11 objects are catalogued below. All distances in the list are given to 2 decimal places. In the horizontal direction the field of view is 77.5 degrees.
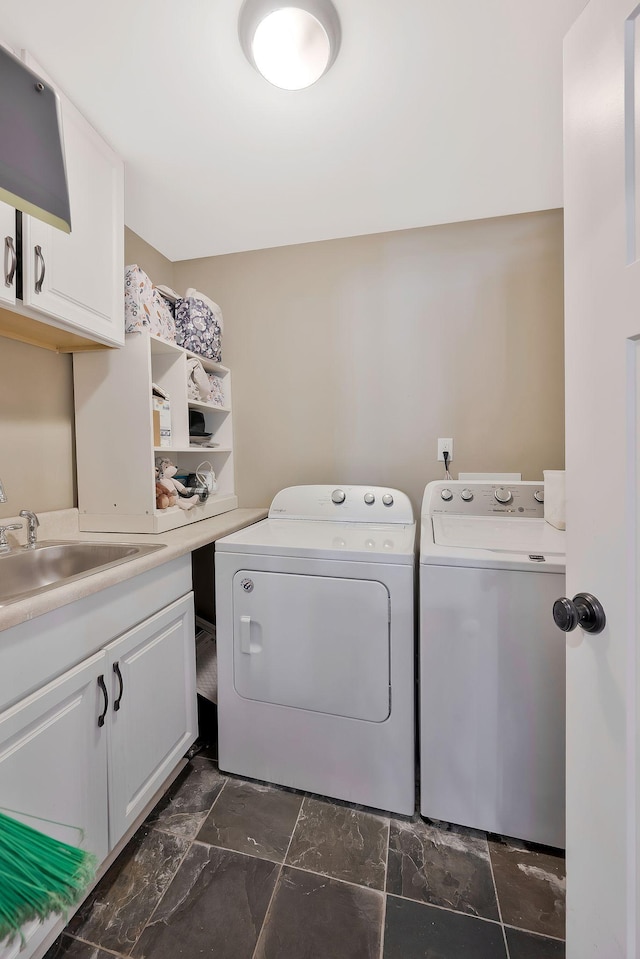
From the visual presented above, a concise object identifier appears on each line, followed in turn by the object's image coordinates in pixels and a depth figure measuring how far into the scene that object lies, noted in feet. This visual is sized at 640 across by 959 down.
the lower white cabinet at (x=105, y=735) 2.88
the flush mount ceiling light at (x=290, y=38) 3.43
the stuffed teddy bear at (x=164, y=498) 5.60
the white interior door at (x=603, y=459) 2.03
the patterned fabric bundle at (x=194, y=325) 6.65
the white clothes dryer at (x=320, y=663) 4.35
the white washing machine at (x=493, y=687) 3.88
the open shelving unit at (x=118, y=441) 5.32
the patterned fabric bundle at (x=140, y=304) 5.35
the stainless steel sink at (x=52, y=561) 4.19
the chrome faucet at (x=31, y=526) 4.45
